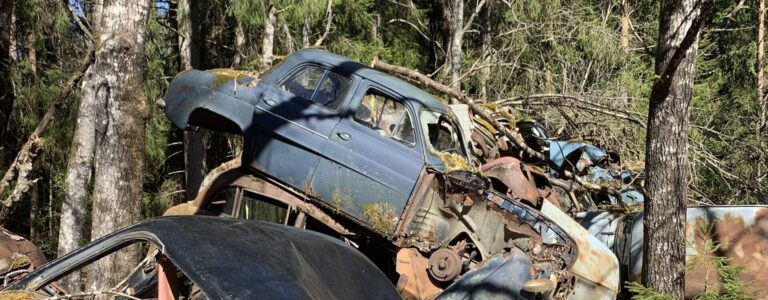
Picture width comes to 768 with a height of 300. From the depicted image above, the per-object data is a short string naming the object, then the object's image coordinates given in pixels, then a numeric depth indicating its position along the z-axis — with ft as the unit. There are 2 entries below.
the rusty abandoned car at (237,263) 8.51
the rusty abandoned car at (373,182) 21.94
